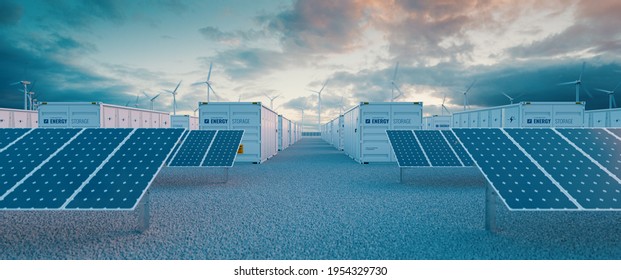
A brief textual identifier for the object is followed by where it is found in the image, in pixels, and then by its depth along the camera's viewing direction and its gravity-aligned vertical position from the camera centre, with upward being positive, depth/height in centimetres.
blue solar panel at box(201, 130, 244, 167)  1277 -67
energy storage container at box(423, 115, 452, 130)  4166 +165
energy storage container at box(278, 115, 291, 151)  3698 +10
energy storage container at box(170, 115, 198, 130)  4056 +160
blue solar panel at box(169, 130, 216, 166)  1298 -65
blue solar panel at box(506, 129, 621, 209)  521 -64
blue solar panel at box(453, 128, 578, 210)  515 -71
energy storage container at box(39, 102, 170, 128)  2169 +130
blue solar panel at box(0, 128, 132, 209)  536 -73
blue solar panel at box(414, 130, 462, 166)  1223 -58
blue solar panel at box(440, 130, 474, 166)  1146 -76
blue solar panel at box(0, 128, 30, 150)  716 -3
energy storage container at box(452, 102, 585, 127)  2080 +134
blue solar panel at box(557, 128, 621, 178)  607 -20
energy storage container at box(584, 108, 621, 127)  2779 +159
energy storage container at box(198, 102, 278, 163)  2105 +89
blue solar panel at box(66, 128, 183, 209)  538 -74
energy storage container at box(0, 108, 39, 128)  2639 +134
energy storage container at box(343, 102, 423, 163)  2072 +72
